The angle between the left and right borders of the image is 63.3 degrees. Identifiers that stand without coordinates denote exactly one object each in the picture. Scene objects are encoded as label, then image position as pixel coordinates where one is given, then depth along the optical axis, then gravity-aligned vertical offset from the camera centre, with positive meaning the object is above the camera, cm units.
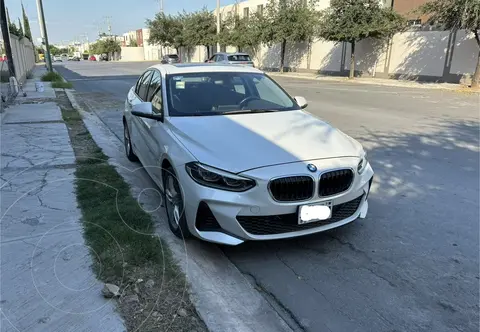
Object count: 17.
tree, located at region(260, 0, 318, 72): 3034 +209
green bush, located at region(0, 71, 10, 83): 1680 -116
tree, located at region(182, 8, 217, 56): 4650 +235
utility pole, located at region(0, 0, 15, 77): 1474 +46
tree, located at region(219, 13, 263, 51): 3419 +160
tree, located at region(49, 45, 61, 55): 13755 -93
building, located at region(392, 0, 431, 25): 2626 +270
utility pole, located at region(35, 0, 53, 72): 2220 +117
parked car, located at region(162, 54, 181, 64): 4256 -104
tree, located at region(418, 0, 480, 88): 1656 +143
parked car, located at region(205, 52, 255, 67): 2641 -63
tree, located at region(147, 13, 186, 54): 5391 +258
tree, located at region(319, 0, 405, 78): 2373 +166
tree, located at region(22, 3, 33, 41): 5265 +330
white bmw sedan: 306 -95
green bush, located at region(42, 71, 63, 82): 2296 -161
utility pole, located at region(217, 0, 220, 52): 3822 +296
